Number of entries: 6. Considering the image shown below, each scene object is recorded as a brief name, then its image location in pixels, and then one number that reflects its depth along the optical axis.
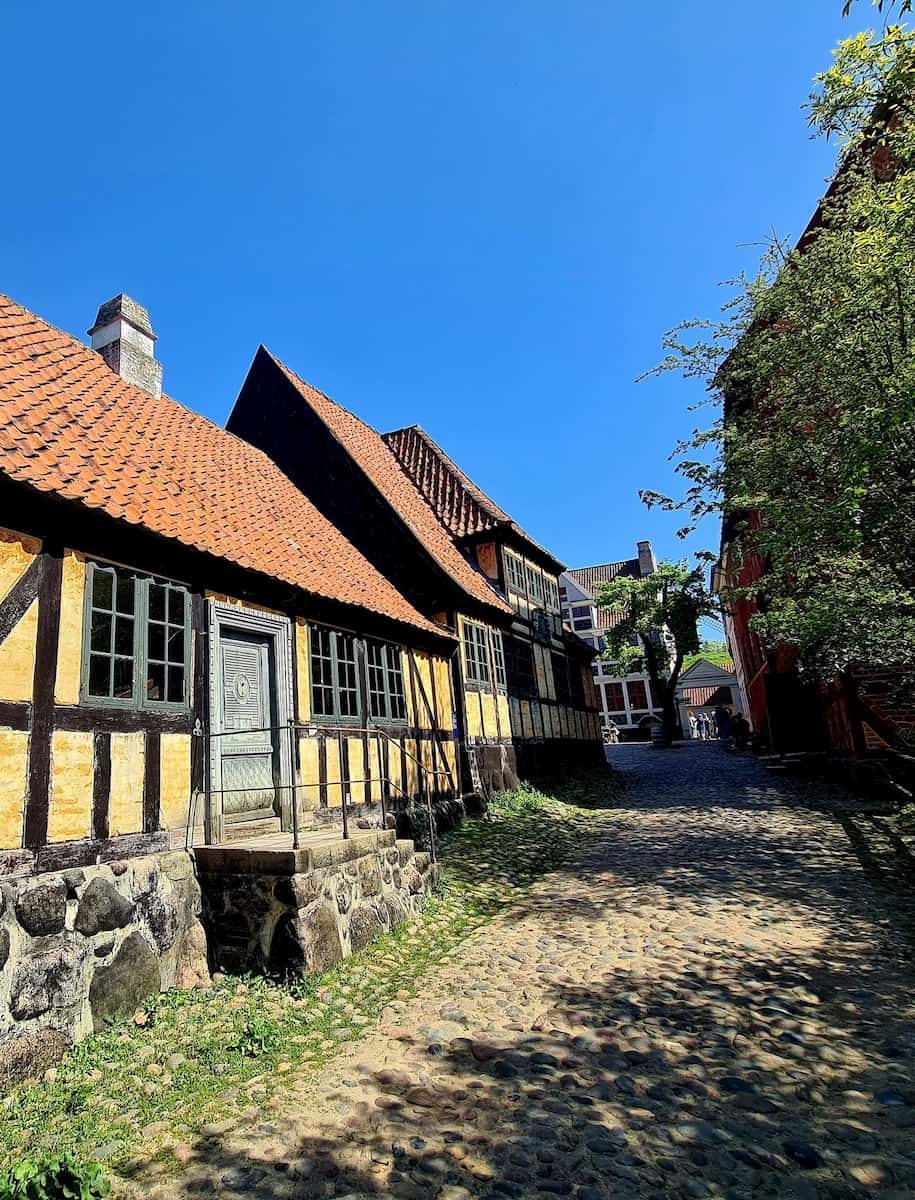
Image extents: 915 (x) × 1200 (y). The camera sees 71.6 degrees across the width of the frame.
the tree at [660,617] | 31.36
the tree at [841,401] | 7.04
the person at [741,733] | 28.50
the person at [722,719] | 35.38
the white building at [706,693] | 41.93
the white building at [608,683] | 50.88
